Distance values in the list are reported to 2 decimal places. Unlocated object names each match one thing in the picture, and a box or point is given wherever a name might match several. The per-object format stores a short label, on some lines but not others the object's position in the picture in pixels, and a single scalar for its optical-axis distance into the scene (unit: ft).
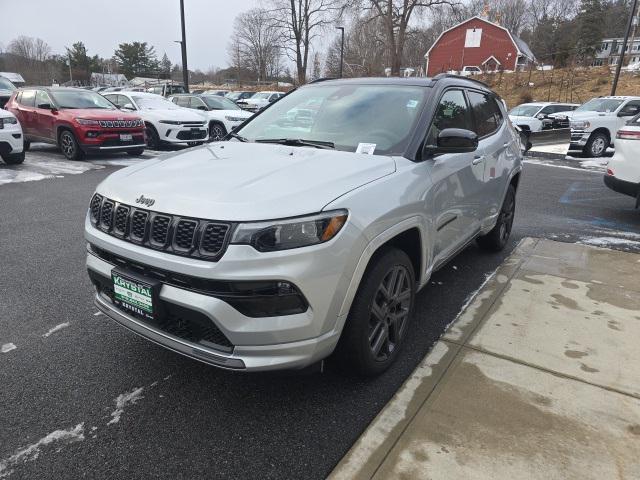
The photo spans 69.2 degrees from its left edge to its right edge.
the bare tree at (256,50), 207.31
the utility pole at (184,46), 66.22
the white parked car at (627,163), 19.63
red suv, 33.88
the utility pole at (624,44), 65.40
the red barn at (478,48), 165.78
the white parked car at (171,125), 40.01
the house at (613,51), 138.56
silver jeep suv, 6.77
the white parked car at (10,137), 29.63
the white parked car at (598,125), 44.30
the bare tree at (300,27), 143.33
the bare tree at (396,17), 125.18
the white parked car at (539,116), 58.80
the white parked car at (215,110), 45.60
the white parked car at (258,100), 76.11
